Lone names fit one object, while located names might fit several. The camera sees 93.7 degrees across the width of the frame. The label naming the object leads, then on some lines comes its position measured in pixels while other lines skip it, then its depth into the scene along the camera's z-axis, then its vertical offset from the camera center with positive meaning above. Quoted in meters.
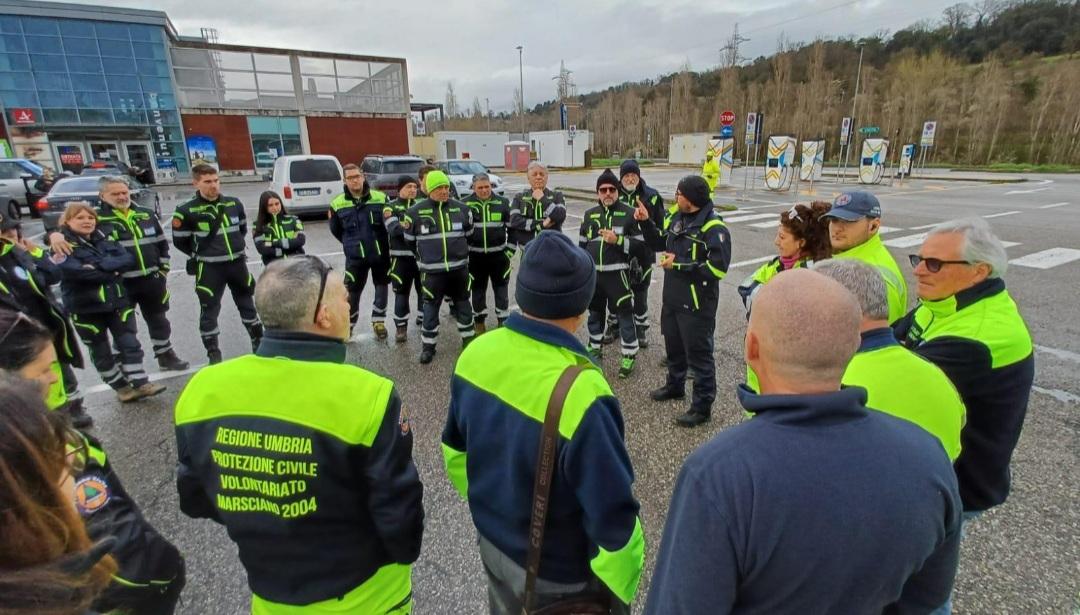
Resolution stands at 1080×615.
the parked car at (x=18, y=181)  16.12 +0.02
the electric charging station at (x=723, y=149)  22.47 +0.63
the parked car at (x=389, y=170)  15.55 +0.06
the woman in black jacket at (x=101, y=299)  4.26 -0.99
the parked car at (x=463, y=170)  19.73 +0.02
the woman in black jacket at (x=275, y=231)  5.77 -0.62
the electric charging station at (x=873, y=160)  24.48 -0.02
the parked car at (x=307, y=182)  13.46 -0.21
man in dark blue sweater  1.02 -0.67
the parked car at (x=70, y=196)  11.54 -0.37
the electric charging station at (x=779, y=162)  21.52 +0.00
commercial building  27.16 +4.65
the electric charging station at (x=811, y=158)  24.09 +0.13
